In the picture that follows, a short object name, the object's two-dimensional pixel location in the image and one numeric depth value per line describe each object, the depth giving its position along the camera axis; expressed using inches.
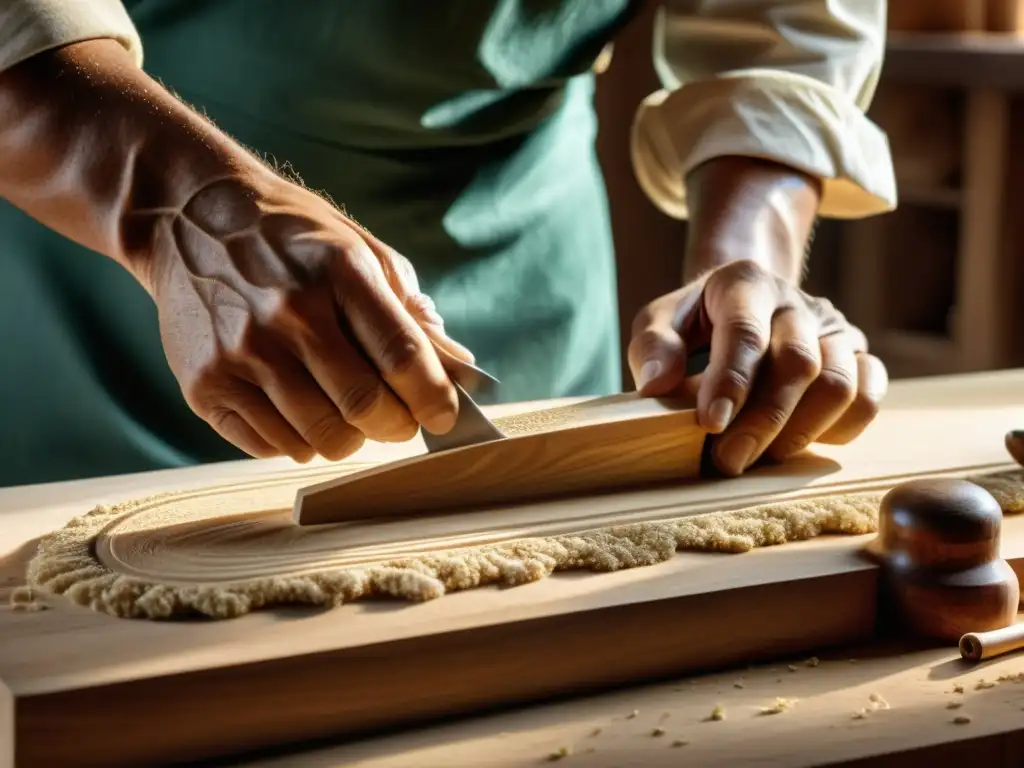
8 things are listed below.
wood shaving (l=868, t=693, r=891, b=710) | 35.5
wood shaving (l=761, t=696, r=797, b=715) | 35.4
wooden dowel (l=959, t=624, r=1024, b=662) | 38.0
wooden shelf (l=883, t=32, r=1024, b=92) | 120.3
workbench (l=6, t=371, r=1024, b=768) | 33.2
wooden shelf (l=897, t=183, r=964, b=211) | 129.9
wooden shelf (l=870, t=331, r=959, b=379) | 129.3
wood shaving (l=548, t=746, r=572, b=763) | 33.1
